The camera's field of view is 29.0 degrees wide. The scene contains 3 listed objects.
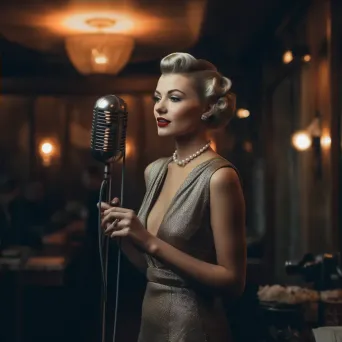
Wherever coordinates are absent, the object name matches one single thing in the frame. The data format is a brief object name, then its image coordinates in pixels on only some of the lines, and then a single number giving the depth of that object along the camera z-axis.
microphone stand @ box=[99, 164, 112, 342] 1.21
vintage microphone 1.16
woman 1.18
